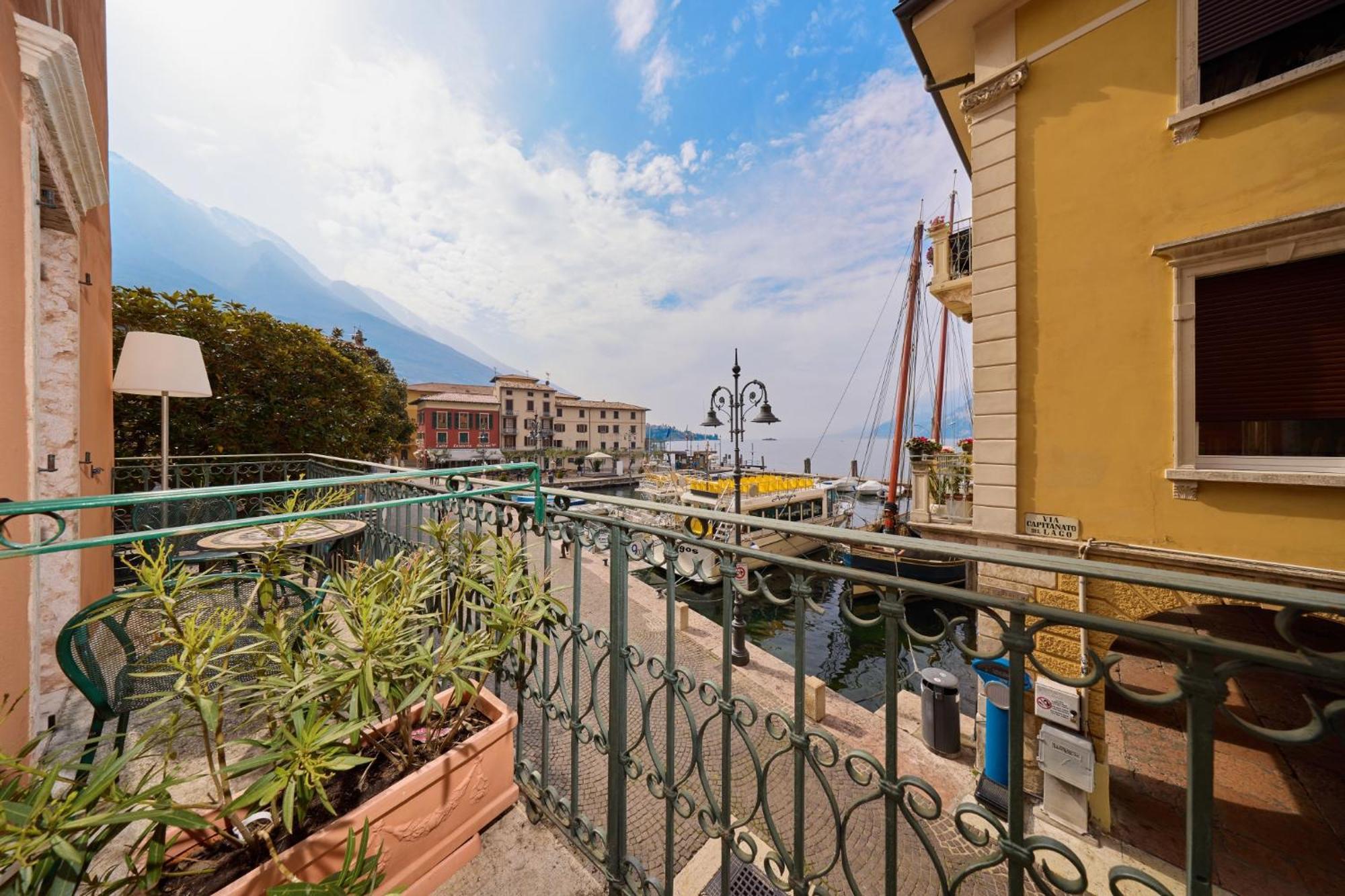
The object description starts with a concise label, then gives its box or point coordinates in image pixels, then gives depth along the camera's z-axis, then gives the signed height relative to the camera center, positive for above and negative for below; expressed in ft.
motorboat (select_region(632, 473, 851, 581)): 53.57 -6.53
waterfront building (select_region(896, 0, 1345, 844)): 11.90 +4.44
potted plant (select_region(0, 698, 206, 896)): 3.04 -2.60
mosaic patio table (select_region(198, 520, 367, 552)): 8.48 -1.81
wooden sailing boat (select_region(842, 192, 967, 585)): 41.70 -4.61
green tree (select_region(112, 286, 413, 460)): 27.50 +4.46
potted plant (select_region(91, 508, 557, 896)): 4.35 -2.99
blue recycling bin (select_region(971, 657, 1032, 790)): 14.82 -9.30
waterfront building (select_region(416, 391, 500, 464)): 125.18 +5.72
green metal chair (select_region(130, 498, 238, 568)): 13.80 -2.33
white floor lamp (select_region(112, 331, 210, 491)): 13.82 +2.49
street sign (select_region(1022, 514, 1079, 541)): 14.71 -2.64
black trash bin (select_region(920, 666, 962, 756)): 17.70 -10.33
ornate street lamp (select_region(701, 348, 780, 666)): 29.74 +2.22
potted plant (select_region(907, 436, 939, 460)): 27.32 -0.04
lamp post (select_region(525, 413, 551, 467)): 112.16 +5.57
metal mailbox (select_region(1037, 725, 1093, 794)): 13.05 -8.96
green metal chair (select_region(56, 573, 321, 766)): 4.59 -2.22
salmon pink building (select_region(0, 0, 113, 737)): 6.29 +2.71
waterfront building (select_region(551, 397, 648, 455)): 157.17 +7.24
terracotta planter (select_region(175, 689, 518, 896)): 4.62 -4.28
